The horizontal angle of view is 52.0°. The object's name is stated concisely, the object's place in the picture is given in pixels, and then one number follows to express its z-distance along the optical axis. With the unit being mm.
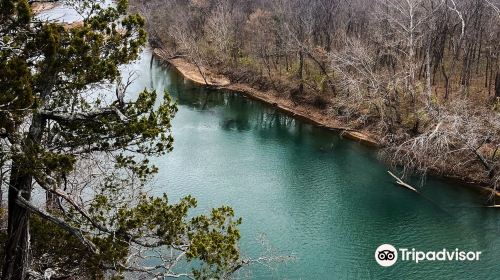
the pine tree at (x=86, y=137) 10891
